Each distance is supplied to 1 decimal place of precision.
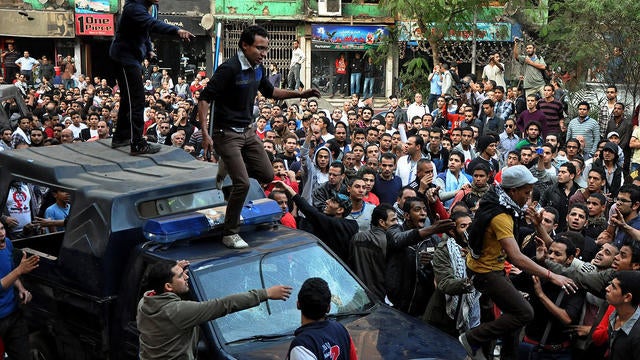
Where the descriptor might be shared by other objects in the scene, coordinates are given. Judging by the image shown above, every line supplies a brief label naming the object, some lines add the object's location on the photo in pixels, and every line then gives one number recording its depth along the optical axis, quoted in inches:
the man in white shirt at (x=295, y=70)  1061.8
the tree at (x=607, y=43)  588.1
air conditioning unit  1163.9
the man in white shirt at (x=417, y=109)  685.3
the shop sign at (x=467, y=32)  820.6
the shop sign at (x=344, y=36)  1170.0
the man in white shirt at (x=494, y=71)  754.8
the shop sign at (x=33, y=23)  1178.0
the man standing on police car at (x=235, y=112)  240.5
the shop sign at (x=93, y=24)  1182.9
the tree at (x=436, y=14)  771.4
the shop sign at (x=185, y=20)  1195.9
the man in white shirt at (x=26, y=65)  1071.6
